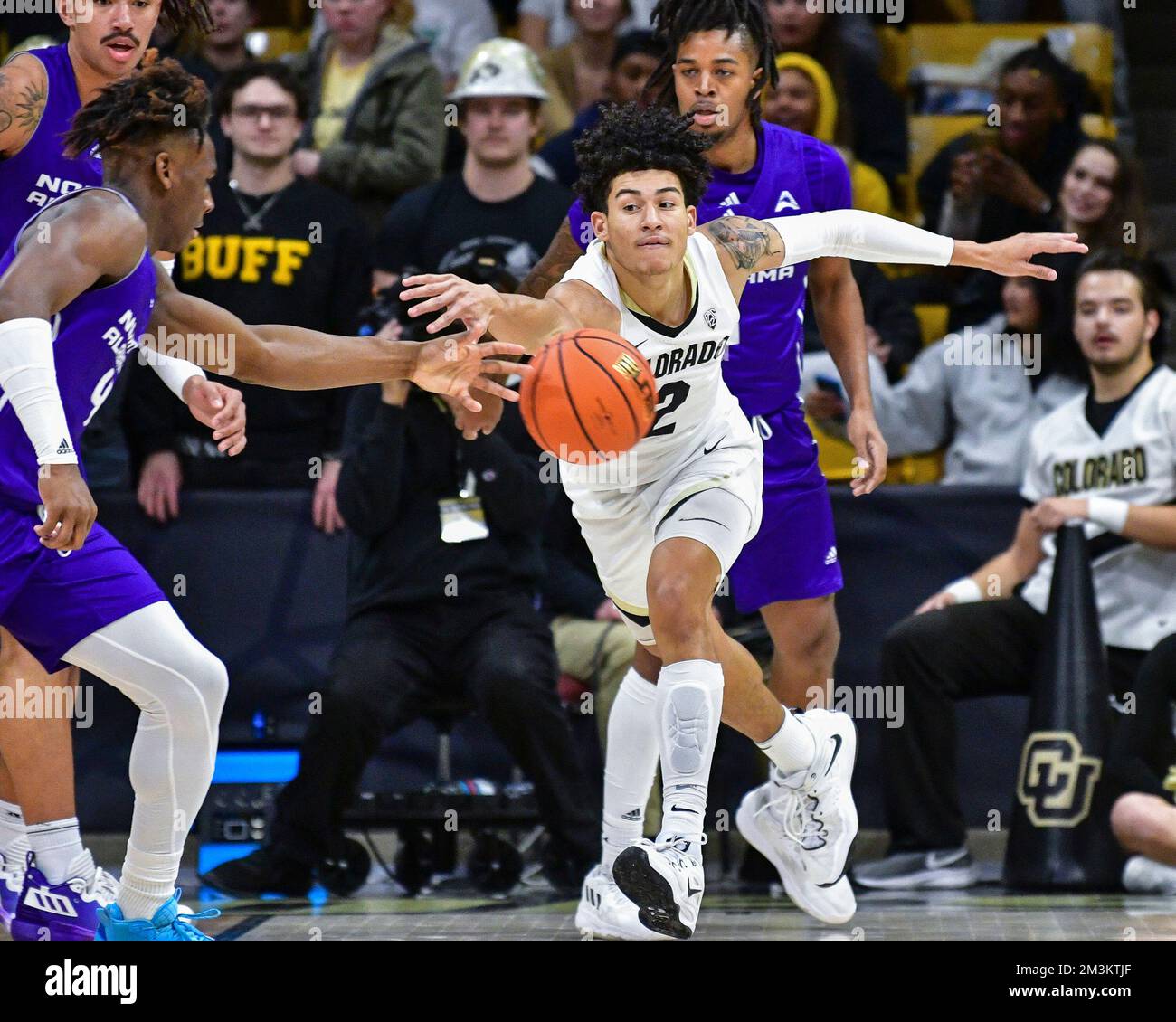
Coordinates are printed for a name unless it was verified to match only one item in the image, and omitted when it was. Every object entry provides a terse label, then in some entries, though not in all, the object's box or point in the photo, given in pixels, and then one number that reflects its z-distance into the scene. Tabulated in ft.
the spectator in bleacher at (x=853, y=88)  27.81
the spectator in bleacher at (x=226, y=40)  28.86
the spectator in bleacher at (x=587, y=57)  29.12
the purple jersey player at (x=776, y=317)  17.87
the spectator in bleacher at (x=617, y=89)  26.99
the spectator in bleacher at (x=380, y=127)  26.76
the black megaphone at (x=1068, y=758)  21.06
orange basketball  14.55
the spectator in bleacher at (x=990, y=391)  24.52
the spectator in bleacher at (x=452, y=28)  30.30
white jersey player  15.28
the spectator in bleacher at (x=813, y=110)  26.18
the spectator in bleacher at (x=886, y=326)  25.11
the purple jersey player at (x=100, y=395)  14.38
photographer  20.52
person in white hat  24.22
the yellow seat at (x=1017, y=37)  29.91
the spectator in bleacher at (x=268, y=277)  24.18
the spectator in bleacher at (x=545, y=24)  30.91
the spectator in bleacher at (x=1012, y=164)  26.61
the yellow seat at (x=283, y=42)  31.89
